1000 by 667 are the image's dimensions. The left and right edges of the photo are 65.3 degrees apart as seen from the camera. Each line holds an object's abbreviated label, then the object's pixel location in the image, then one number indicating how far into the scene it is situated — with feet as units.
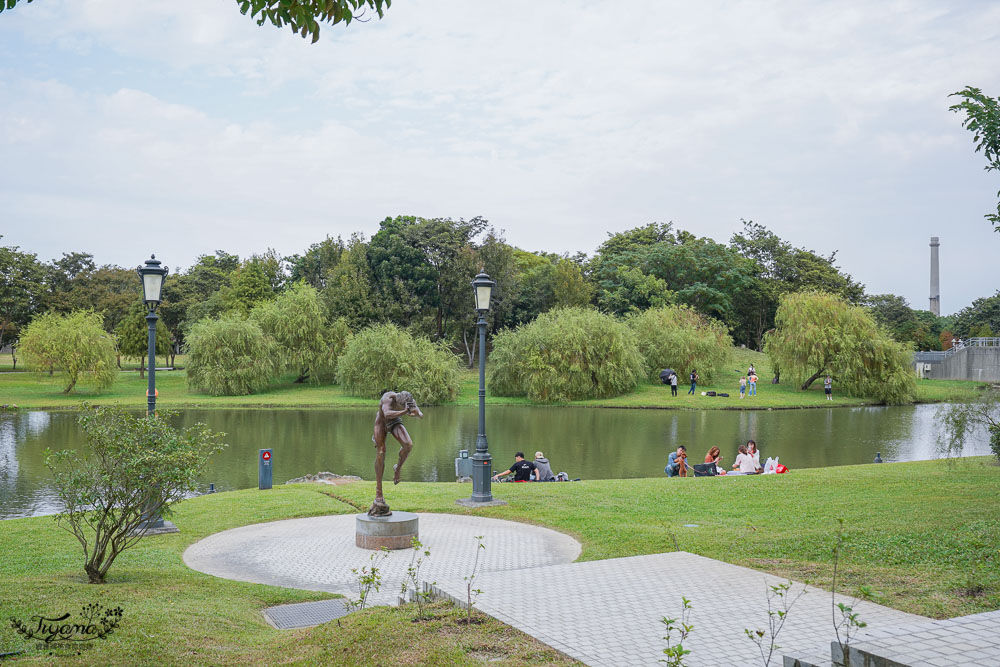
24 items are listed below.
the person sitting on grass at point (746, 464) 61.00
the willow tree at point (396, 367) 146.30
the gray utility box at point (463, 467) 64.13
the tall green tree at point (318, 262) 215.92
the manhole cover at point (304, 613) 24.02
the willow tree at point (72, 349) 144.15
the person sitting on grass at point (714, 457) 62.85
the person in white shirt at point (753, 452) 61.36
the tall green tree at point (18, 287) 186.80
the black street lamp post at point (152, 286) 39.14
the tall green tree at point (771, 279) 224.33
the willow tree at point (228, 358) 149.89
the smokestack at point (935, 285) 335.47
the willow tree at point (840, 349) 146.00
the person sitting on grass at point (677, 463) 62.80
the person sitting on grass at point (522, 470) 59.31
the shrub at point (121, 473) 25.05
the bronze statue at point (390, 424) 36.37
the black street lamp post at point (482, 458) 44.73
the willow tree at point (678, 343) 162.40
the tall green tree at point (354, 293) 175.73
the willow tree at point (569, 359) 148.15
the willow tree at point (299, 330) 161.79
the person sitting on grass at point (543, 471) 59.57
